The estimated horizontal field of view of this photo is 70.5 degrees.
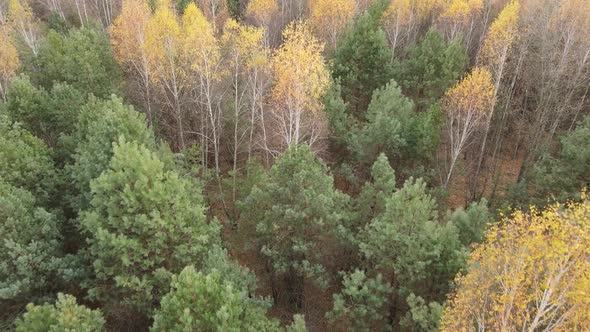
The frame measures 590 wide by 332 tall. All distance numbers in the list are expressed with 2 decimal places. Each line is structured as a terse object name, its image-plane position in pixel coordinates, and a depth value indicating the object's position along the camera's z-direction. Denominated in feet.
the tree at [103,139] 55.93
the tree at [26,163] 60.03
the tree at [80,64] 86.22
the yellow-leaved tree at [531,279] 31.42
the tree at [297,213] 55.88
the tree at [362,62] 97.19
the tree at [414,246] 50.70
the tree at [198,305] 39.55
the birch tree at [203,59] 76.38
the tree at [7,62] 99.09
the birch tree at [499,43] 77.82
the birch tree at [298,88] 71.77
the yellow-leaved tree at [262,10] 128.16
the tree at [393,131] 78.28
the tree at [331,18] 119.03
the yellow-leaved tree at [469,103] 73.00
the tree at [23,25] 116.94
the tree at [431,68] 92.79
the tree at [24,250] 49.34
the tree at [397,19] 116.57
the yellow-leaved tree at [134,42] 80.46
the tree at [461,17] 112.16
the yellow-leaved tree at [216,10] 134.52
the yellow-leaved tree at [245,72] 77.92
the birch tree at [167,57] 79.00
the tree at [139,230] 48.29
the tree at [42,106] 75.80
